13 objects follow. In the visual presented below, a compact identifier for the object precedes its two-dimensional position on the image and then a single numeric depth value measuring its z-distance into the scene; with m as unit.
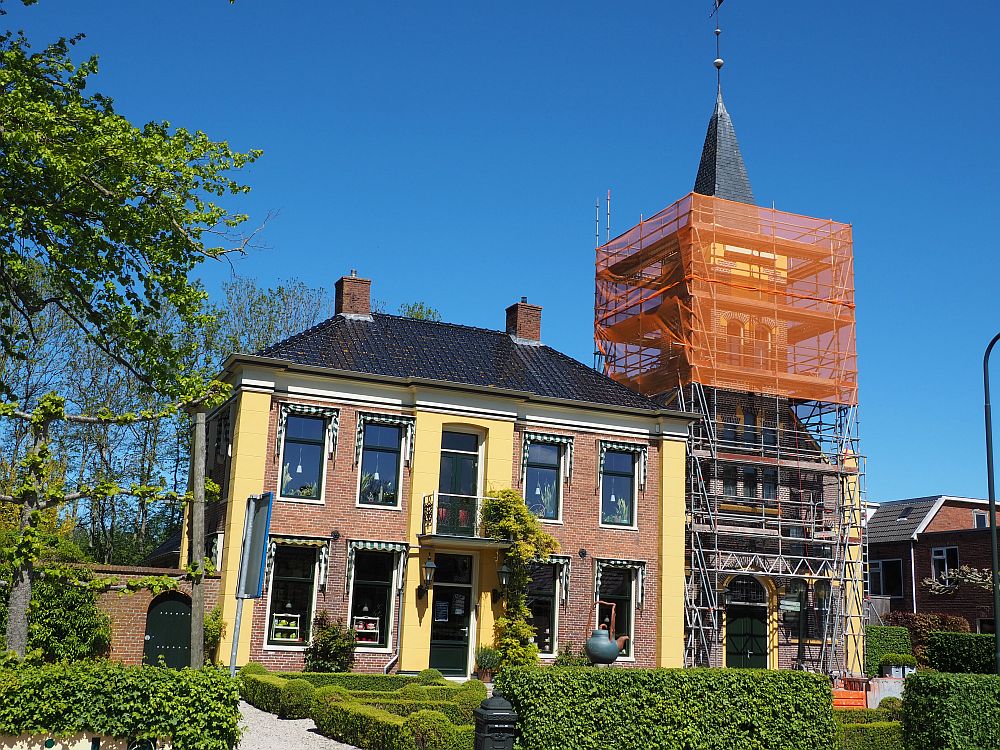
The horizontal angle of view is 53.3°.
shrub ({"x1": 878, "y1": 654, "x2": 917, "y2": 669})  34.25
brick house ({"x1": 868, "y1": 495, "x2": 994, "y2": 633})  38.81
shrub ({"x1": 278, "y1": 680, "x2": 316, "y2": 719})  17.00
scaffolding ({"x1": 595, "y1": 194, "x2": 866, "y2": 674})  31.66
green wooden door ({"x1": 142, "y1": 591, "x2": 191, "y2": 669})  22.78
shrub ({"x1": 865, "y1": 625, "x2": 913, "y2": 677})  34.47
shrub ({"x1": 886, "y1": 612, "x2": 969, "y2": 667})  37.00
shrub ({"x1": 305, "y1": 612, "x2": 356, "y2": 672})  23.22
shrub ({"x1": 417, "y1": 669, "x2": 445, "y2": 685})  21.10
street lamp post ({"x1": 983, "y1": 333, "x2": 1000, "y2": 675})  18.48
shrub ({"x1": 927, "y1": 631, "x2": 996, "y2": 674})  25.08
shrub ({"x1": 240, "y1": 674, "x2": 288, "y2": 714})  17.89
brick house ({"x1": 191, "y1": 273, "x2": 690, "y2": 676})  24.38
